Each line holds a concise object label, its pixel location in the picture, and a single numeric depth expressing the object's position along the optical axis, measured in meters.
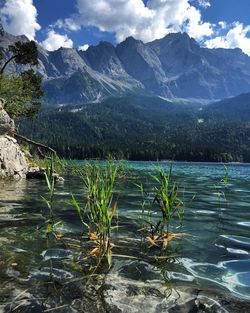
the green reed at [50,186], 5.00
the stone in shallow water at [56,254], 5.31
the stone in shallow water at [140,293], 3.68
